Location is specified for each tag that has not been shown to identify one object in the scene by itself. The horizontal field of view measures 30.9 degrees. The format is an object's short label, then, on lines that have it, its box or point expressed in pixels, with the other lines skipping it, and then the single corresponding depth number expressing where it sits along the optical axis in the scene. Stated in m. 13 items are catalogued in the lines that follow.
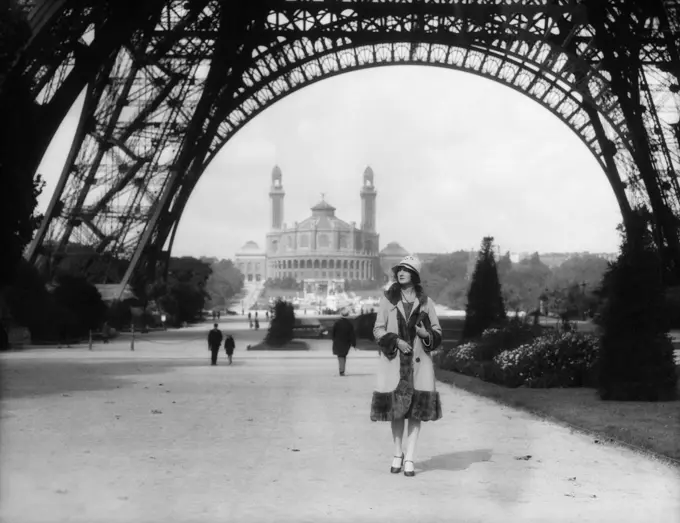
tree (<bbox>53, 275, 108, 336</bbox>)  47.09
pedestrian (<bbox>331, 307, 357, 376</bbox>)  27.83
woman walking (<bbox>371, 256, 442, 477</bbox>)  11.16
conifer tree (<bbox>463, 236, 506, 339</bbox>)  30.84
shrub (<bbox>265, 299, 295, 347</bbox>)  48.31
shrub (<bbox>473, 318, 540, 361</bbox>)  26.67
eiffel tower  46.22
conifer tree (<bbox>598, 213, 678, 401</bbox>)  18.95
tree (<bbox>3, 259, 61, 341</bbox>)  41.53
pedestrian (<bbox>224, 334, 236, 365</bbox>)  32.69
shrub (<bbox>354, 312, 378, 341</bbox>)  54.00
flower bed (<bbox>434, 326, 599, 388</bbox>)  23.02
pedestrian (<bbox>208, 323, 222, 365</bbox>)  32.44
